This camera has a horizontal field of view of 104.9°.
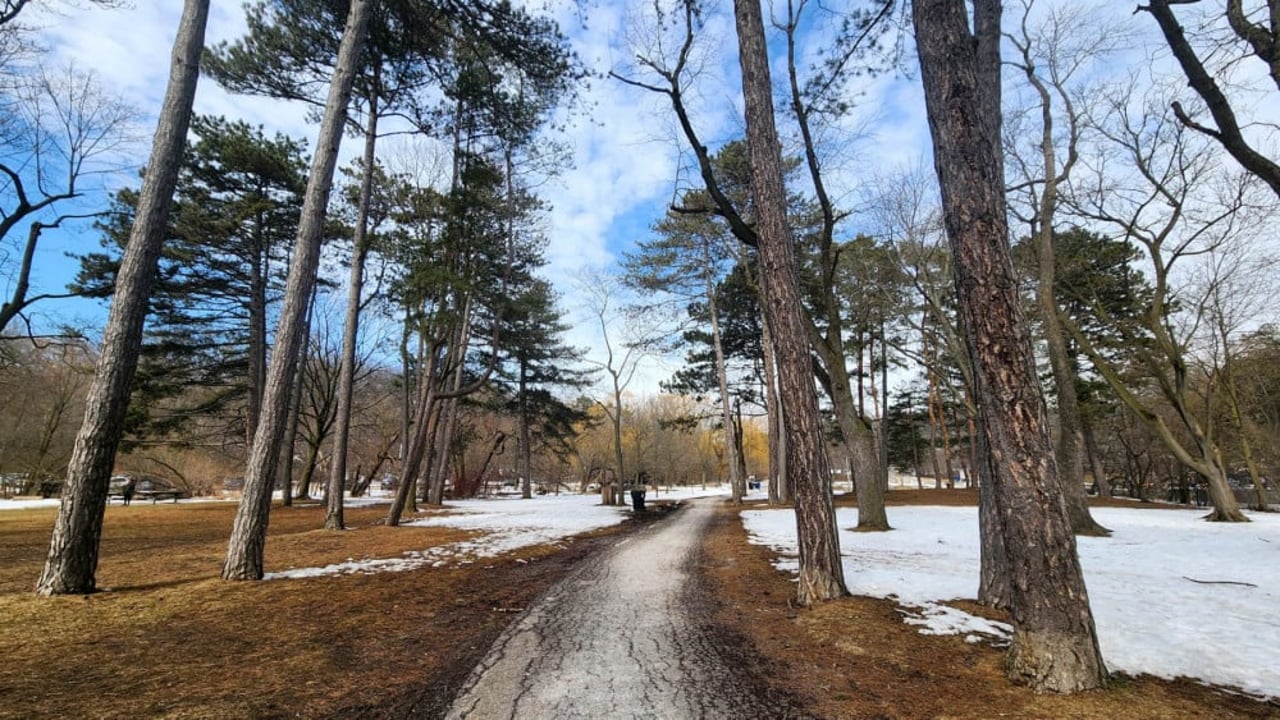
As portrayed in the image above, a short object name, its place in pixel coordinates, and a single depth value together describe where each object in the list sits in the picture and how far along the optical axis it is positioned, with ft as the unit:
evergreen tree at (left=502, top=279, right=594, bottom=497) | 74.23
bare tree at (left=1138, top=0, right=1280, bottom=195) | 12.68
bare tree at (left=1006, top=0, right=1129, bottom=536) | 28.94
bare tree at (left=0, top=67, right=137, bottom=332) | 32.94
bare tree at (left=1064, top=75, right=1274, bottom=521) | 31.68
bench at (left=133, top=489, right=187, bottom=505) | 66.32
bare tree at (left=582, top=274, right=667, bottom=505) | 61.93
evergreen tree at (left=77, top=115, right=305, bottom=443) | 44.27
